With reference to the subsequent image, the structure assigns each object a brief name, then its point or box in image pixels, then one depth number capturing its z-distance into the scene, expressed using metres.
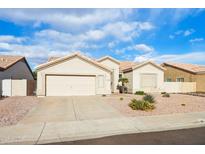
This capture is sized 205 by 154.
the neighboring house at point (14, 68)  16.21
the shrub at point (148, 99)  10.08
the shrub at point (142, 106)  8.72
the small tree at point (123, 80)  18.65
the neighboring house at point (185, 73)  19.53
